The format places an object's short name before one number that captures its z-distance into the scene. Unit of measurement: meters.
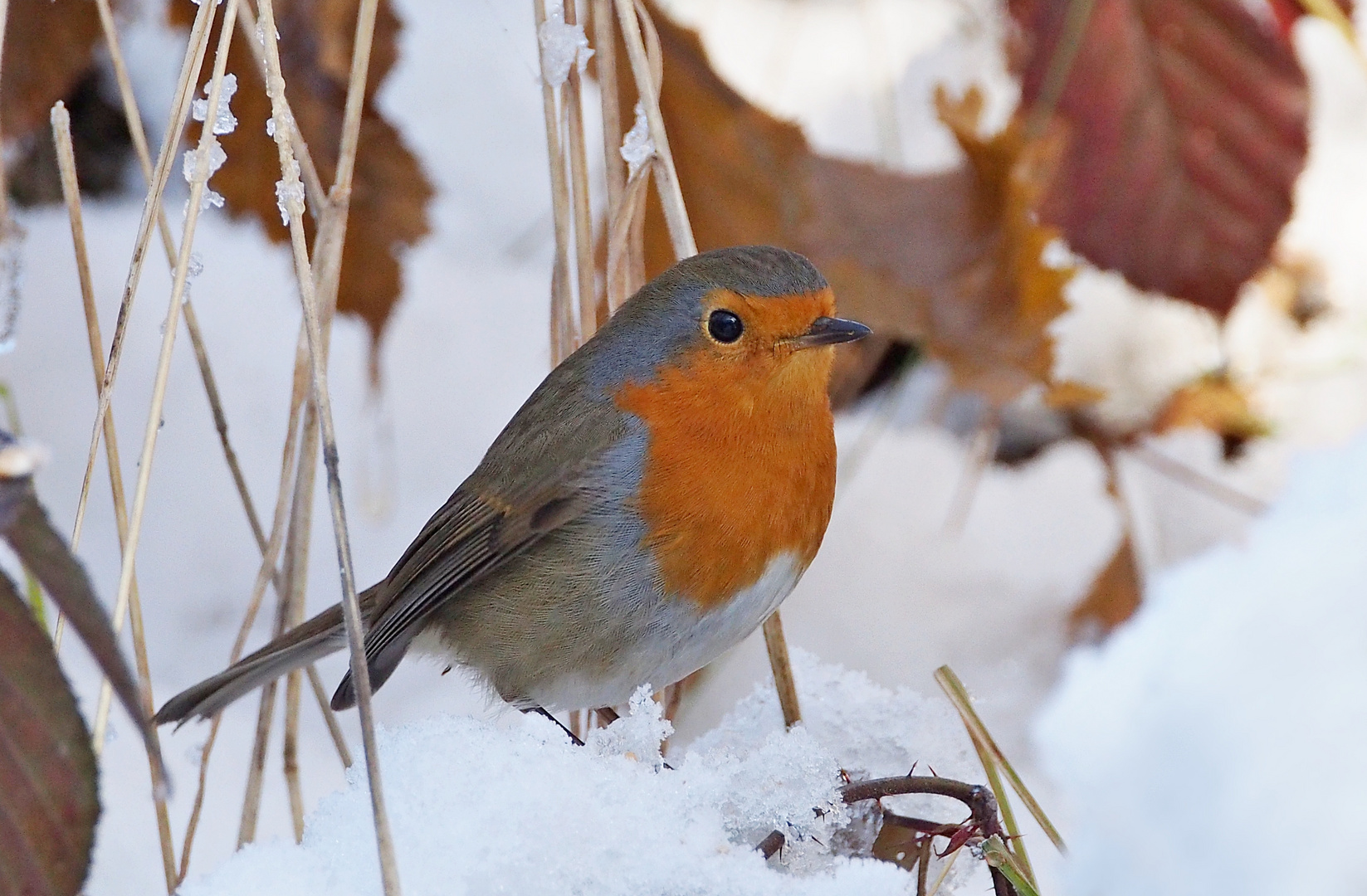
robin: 4.10
